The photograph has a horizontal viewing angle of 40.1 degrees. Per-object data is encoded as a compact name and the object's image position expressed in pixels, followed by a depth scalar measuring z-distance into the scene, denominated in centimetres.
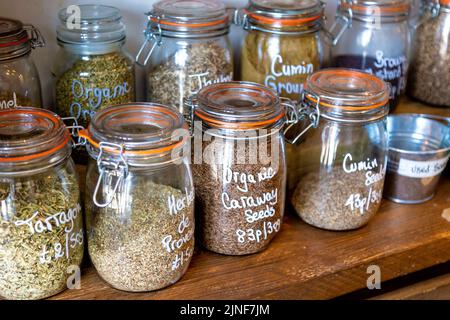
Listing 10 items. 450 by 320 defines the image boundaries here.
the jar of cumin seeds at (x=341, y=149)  91
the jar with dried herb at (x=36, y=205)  71
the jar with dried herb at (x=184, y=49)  98
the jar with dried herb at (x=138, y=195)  73
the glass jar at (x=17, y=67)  86
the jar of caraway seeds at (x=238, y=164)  82
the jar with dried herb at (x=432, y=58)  121
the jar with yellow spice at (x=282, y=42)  104
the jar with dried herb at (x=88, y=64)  93
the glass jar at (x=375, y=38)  114
